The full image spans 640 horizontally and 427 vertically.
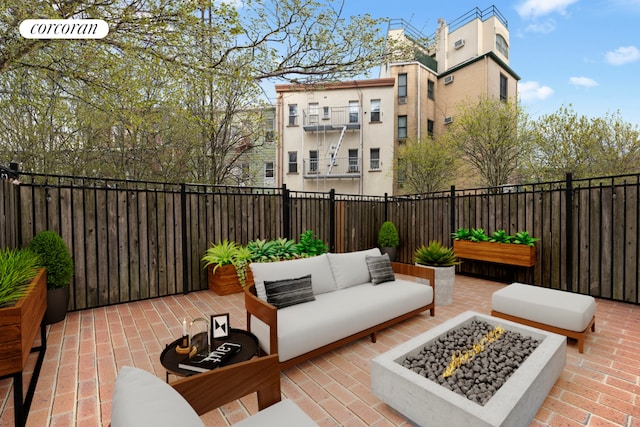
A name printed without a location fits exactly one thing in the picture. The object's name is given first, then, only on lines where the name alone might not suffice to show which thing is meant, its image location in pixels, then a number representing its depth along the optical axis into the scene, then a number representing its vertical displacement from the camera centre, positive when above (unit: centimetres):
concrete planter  457 -126
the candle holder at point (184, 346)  220 -110
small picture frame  241 -102
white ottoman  304 -119
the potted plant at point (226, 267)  515 -112
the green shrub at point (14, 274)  199 -55
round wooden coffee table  198 -113
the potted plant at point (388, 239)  796 -93
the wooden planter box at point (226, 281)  513 -135
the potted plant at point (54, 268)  361 -78
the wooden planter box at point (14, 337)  180 -84
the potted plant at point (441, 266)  457 -100
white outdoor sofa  262 -111
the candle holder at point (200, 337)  219 -103
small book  197 -110
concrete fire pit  168 -121
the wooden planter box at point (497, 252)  522 -93
